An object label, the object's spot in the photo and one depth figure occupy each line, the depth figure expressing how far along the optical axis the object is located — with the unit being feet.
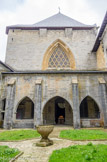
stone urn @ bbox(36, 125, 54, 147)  19.66
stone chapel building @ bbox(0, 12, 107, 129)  38.63
